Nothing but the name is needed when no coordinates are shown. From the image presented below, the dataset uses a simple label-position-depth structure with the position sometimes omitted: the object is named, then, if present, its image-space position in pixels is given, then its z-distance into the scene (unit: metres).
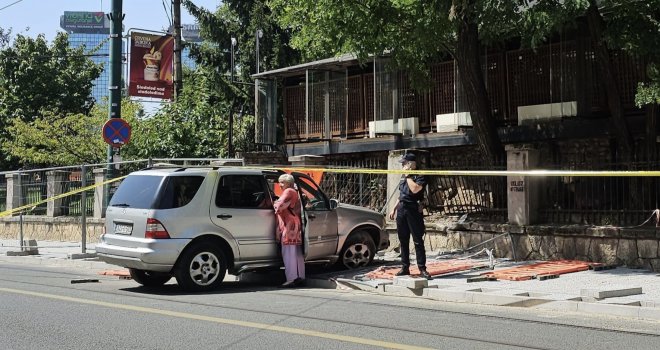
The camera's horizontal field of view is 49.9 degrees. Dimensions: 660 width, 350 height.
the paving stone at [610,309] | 8.05
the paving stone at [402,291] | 9.80
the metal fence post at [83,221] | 15.75
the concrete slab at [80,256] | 15.25
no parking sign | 15.71
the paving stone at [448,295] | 9.32
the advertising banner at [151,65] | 20.80
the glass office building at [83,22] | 187.25
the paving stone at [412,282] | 9.78
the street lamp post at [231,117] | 23.39
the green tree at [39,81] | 39.00
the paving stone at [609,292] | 8.66
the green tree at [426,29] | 11.86
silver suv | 10.03
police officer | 10.48
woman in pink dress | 10.70
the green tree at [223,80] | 27.34
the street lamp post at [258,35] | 26.87
